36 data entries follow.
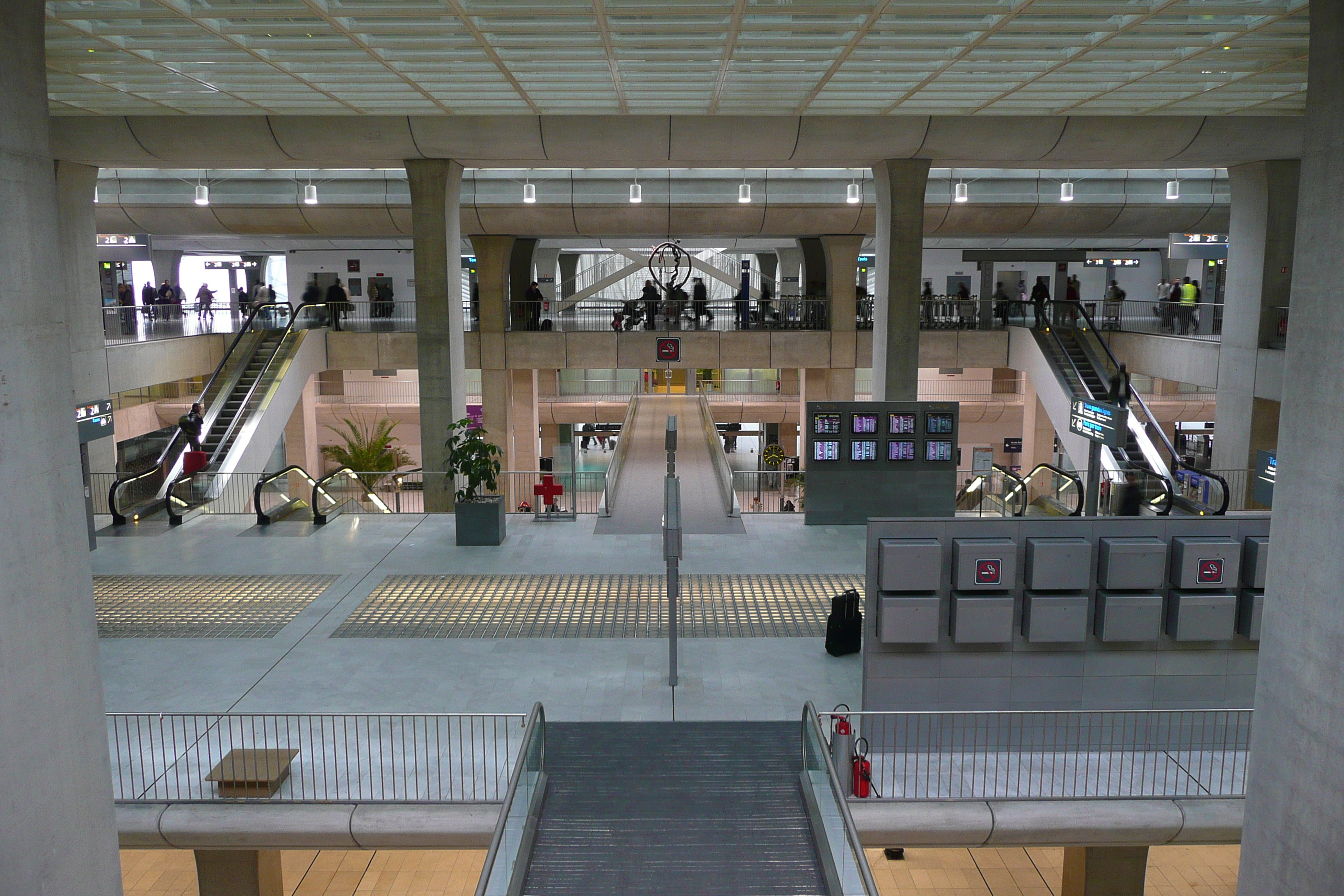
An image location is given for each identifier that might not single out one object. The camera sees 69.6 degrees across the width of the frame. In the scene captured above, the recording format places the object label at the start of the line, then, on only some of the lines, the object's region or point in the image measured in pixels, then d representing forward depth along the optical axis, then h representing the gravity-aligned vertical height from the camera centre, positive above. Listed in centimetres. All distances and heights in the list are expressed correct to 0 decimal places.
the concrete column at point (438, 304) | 1769 +68
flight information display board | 1684 -206
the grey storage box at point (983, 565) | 890 -203
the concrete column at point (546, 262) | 3944 +325
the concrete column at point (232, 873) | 987 -550
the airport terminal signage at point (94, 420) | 1420 -122
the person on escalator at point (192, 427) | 1988 -181
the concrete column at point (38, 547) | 579 -131
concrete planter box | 1614 -302
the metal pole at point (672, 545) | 1006 -211
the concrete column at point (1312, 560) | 620 -142
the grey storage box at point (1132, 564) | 898 -203
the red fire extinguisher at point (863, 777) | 826 -371
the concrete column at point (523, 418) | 3347 -267
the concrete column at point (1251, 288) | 1917 +116
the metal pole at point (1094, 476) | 1368 -185
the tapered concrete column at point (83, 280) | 1822 +113
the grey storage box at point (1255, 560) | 906 -201
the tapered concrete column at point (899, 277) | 1820 +128
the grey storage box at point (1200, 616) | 906 -254
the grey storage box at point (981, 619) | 894 -254
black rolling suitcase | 1126 -331
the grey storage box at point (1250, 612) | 912 -252
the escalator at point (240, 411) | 1812 -173
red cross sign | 1762 -269
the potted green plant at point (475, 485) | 1568 -238
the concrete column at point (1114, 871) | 1038 -567
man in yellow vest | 2486 +81
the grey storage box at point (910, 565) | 881 -201
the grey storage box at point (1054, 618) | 900 -254
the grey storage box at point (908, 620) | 887 -254
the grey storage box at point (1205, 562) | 898 -201
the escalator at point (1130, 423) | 1697 -174
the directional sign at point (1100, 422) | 1276 -106
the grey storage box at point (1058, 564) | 891 -202
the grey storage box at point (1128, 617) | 905 -255
